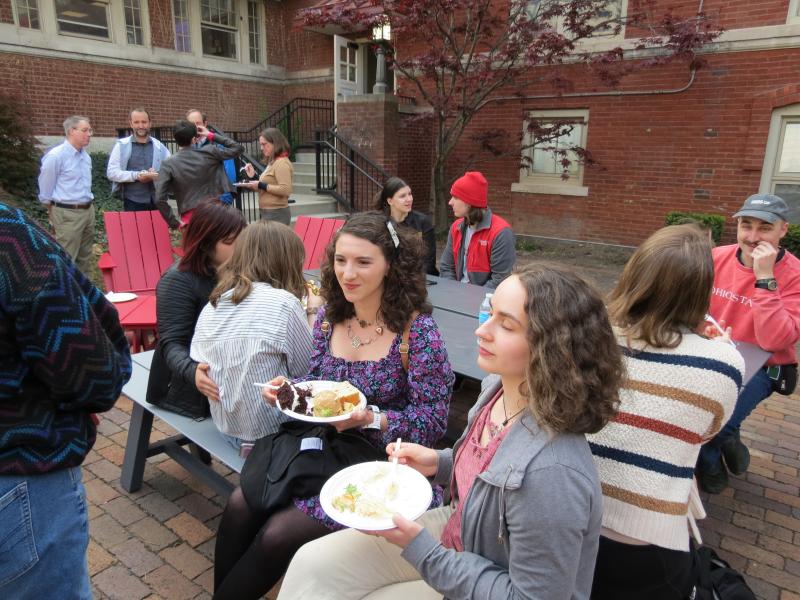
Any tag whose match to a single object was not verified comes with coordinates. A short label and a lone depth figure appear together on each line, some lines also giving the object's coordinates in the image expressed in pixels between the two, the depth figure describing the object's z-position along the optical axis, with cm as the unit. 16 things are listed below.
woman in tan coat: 642
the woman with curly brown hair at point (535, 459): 118
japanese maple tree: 841
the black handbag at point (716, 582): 174
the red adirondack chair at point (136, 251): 513
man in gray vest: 632
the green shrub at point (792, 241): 738
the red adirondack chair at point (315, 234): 587
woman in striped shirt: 223
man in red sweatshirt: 284
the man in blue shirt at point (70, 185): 607
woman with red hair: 268
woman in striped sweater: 158
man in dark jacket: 584
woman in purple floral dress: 194
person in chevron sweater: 116
